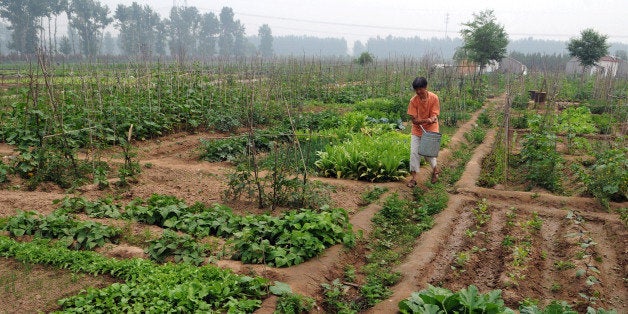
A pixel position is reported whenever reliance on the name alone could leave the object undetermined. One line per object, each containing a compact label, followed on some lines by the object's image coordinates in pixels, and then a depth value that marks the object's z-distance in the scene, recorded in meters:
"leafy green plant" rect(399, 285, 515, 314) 3.37
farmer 6.95
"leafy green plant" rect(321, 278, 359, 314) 3.97
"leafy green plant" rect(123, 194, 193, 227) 5.23
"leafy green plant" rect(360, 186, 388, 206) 6.68
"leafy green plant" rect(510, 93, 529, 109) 15.68
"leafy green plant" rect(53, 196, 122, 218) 5.38
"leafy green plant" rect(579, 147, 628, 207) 6.43
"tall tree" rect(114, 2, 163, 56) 60.47
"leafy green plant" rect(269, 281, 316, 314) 3.66
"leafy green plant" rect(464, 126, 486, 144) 11.29
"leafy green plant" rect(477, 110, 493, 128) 13.71
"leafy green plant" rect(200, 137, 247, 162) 8.68
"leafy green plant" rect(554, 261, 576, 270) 4.69
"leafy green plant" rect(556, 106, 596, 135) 11.22
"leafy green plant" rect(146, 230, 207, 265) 4.39
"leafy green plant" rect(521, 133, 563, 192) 7.30
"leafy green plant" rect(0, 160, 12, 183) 6.43
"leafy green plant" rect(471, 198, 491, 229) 5.99
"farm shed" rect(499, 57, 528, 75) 42.58
